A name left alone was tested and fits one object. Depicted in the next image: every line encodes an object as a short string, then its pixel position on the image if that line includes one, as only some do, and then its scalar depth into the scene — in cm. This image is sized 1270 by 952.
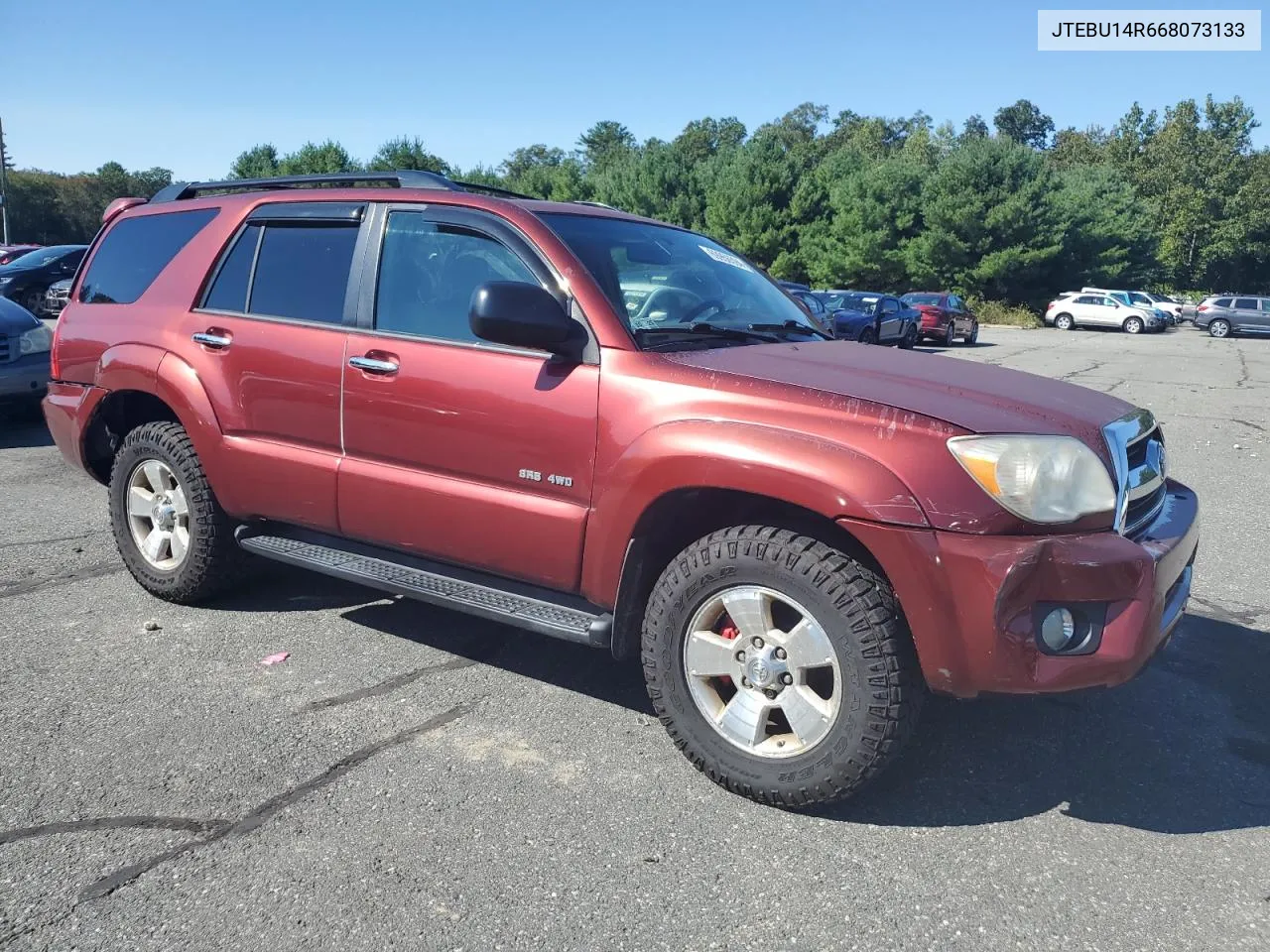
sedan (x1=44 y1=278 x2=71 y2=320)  1588
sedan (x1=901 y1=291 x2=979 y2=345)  2812
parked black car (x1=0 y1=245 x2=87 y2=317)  2080
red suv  274
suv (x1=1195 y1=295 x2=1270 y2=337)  3888
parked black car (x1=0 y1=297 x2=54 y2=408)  847
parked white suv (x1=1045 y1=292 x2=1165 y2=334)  3919
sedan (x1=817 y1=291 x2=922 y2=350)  2095
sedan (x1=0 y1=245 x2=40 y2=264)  2355
